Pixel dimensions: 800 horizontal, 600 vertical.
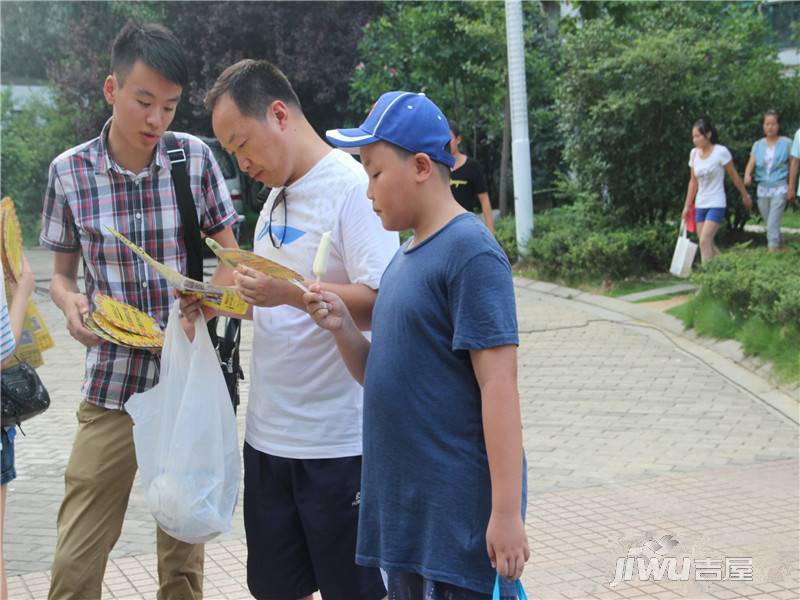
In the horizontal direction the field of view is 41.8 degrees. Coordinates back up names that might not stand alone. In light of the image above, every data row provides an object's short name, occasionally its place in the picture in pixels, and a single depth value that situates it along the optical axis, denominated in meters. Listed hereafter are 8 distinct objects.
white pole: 12.97
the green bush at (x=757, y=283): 7.29
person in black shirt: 8.65
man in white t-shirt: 3.02
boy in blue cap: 2.36
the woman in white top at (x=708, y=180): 10.91
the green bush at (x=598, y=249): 11.27
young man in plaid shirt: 3.34
